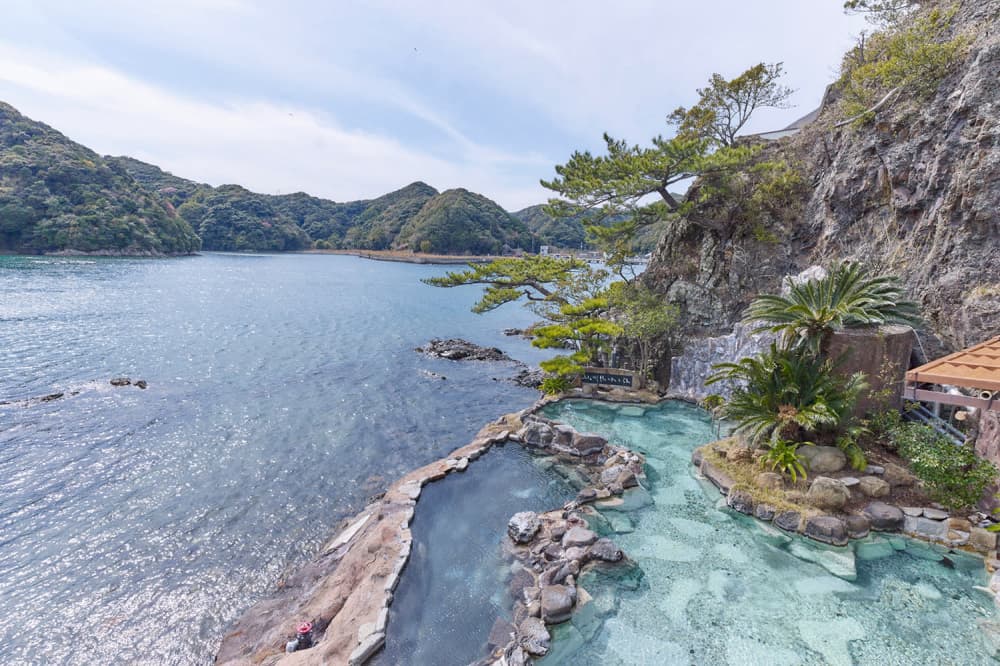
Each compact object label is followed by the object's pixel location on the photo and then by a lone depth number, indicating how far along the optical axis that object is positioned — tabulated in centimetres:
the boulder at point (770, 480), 842
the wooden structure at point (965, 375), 625
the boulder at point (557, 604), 588
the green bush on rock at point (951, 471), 697
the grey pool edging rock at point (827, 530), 728
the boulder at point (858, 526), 741
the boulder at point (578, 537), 736
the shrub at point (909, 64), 1138
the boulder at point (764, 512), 802
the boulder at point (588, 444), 1152
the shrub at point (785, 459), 824
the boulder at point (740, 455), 945
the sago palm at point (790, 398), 845
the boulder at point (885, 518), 744
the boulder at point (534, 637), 534
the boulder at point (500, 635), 564
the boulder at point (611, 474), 974
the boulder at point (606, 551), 700
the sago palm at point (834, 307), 857
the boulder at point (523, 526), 780
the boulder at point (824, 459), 827
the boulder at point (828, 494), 771
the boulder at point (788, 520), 768
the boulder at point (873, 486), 787
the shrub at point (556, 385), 1647
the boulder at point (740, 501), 834
